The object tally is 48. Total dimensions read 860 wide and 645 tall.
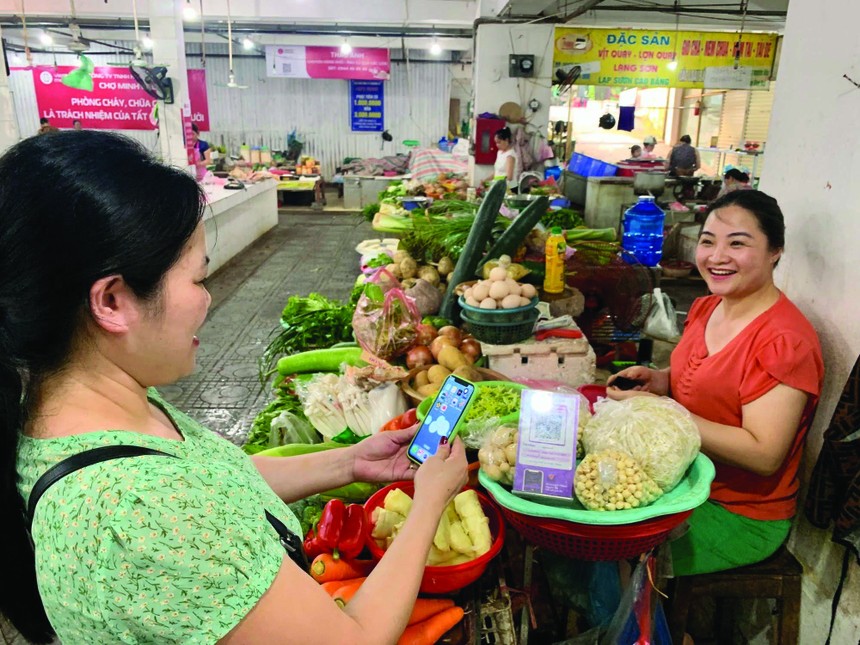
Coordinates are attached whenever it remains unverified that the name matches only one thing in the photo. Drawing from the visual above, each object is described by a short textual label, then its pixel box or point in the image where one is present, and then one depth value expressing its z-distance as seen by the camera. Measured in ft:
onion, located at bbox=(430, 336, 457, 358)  9.46
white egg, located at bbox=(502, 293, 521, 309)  9.11
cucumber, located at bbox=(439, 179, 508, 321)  11.61
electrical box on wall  28.94
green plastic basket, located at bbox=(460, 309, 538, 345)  9.20
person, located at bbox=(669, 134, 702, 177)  35.45
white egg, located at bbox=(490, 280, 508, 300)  9.26
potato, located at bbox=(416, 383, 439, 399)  8.58
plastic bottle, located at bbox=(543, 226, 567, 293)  11.05
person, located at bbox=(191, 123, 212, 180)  31.80
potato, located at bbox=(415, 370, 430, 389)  8.90
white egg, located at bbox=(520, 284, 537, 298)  9.44
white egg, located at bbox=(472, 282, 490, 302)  9.45
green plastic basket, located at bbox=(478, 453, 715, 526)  4.31
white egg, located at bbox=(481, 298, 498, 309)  9.16
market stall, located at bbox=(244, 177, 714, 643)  4.58
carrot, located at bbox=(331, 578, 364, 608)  4.90
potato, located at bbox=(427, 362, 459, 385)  8.77
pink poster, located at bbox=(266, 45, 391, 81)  46.62
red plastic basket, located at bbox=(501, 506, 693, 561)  4.47
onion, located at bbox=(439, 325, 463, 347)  9.69
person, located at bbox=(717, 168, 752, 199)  26.23
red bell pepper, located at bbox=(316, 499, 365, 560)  5.34
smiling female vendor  5.84
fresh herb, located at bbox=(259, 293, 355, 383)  12.40
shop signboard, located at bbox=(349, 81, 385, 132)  56.03
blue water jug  20.30
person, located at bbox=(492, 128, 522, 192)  26.84
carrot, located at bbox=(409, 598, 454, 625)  5.07
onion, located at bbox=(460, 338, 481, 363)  9.32
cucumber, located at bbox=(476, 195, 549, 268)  11.44
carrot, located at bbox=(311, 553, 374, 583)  5.24
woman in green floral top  2.78
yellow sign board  29.99
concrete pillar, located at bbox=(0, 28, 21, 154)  21.72
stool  6.56
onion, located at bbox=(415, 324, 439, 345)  9.95
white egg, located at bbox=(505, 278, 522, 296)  9.36
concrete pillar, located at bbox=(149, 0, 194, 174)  28.58
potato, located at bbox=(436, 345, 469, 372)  8.97
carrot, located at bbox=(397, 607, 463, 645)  4.95
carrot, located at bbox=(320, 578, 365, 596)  5.14
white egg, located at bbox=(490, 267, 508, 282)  9.63
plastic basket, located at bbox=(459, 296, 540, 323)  9.07
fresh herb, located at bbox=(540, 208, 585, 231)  18.19
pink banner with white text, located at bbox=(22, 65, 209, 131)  38.65
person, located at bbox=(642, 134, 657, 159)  47.42
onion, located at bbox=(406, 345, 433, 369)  9.48
